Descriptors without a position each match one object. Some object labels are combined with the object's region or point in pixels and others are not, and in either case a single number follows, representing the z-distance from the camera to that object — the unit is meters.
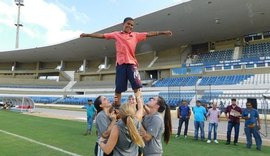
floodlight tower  37.27
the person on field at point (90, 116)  7.42
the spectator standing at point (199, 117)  6.88
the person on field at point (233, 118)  6.33
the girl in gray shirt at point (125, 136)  1.72
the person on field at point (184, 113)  7.41
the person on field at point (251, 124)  5.68
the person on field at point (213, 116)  6.81
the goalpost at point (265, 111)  8.82
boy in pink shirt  2.25
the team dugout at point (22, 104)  17.38
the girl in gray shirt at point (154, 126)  2.15
